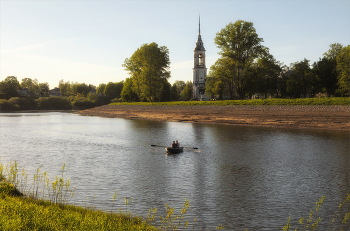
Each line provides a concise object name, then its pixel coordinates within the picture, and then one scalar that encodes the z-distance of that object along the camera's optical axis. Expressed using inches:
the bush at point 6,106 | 5249.0
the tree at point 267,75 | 3075.8
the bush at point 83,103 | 6087.6
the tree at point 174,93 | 5272.6
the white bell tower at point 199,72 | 5374.0
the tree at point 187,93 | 6958.7
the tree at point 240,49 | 3088.1
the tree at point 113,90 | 7485.2
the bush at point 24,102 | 5488.7
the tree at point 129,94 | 4670.3
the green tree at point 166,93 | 4794.3
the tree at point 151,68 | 3917.3
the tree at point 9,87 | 5954.7
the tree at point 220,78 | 3137.3
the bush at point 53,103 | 5964.6
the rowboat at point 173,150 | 1156.1
